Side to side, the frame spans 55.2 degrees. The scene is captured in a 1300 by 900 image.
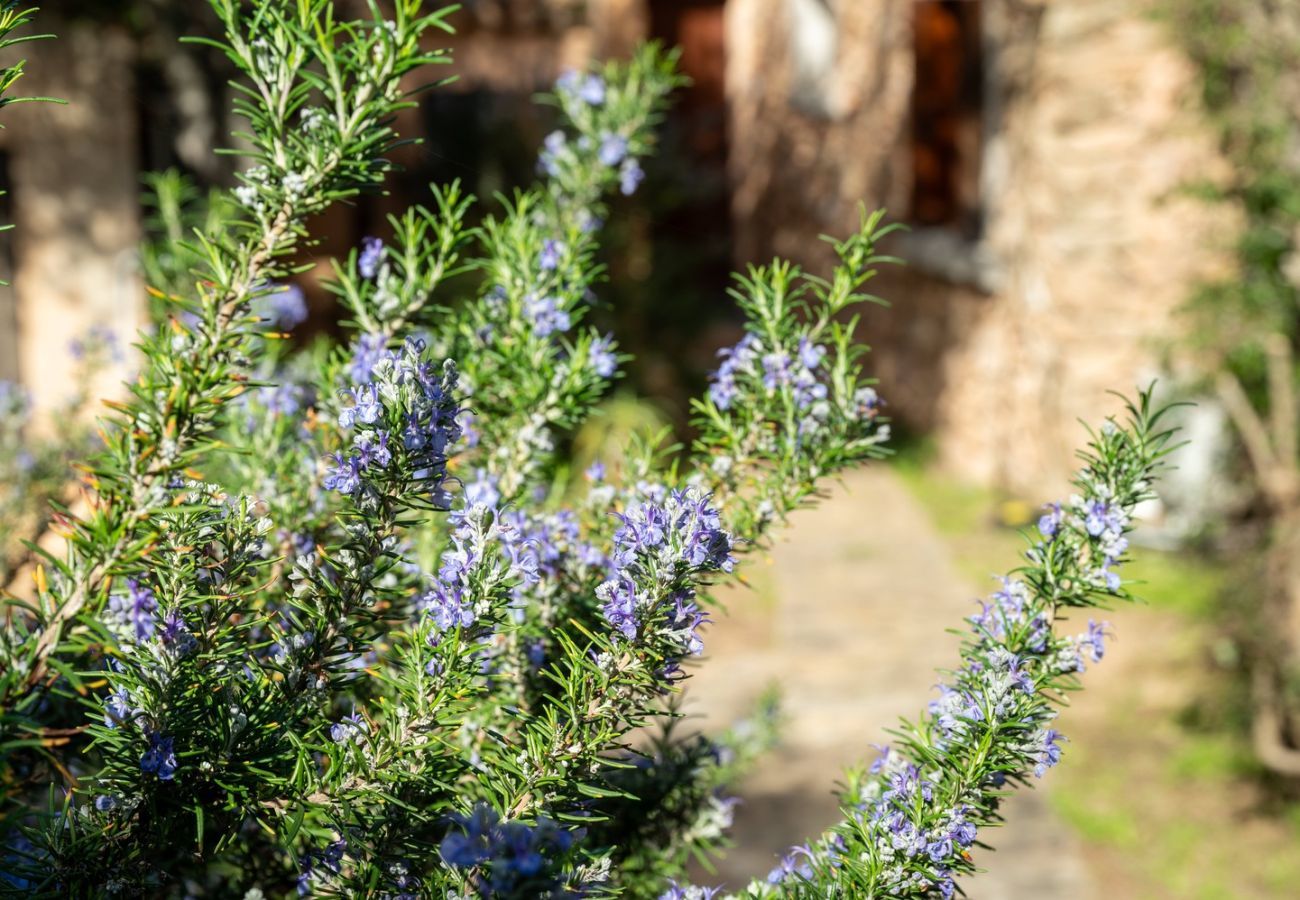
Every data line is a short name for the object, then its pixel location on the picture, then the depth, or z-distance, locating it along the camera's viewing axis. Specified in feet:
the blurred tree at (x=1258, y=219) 18.40
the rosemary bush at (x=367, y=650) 3.73
